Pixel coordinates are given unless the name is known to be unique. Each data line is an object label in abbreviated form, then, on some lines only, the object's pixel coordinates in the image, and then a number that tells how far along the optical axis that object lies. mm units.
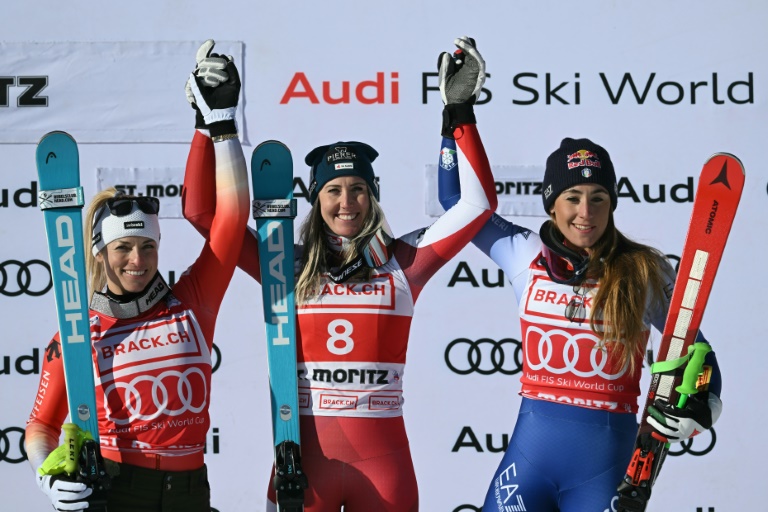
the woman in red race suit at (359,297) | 6848
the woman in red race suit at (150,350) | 6469
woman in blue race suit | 6578
